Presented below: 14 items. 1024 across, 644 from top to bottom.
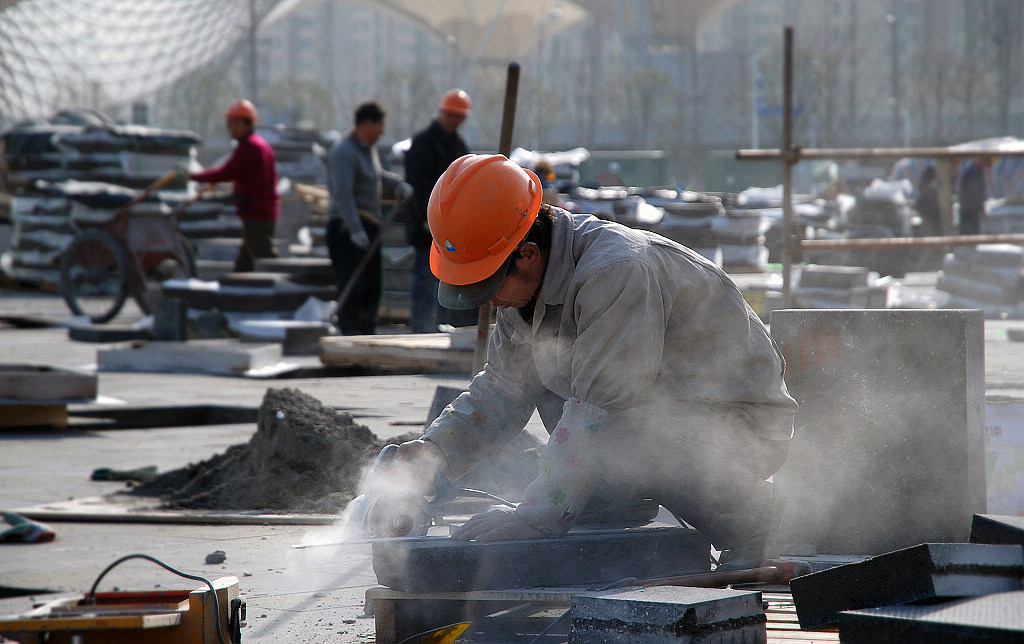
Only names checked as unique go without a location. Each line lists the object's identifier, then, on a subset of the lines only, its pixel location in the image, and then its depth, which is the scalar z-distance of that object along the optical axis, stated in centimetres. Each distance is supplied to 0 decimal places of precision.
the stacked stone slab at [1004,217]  4197
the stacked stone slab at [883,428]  690
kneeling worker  560
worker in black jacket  1692
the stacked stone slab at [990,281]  2430
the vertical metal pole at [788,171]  1566
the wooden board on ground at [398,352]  1488
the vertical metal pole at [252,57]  7087
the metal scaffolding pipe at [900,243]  1631
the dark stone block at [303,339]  2045
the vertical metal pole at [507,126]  1042
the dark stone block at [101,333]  2284
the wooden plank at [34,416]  1369
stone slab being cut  555
